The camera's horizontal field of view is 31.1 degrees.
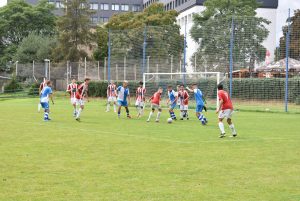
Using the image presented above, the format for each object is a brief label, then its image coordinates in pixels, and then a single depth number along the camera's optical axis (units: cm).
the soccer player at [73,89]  3014
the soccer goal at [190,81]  3866
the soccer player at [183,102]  2785
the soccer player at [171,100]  2739
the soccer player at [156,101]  2630
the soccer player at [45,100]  2555
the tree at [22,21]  8900
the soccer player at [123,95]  2805
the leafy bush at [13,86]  6406
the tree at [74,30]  7044
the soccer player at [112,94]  3578
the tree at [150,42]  4300
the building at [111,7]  12494
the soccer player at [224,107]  1838
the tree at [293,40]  3699
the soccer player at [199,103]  2448
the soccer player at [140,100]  2968
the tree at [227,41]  3884
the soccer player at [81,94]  2636
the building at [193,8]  8250
